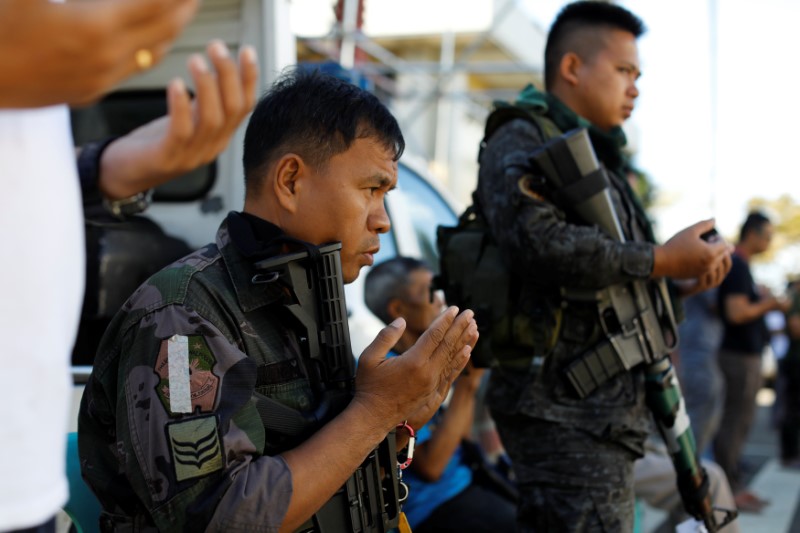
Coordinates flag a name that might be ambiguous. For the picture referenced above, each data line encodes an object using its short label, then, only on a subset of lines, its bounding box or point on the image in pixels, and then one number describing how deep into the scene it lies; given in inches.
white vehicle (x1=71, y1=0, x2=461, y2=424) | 100.7
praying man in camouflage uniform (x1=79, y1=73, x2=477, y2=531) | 47.6
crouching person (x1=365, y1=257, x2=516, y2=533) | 103.7
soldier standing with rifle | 84.5
